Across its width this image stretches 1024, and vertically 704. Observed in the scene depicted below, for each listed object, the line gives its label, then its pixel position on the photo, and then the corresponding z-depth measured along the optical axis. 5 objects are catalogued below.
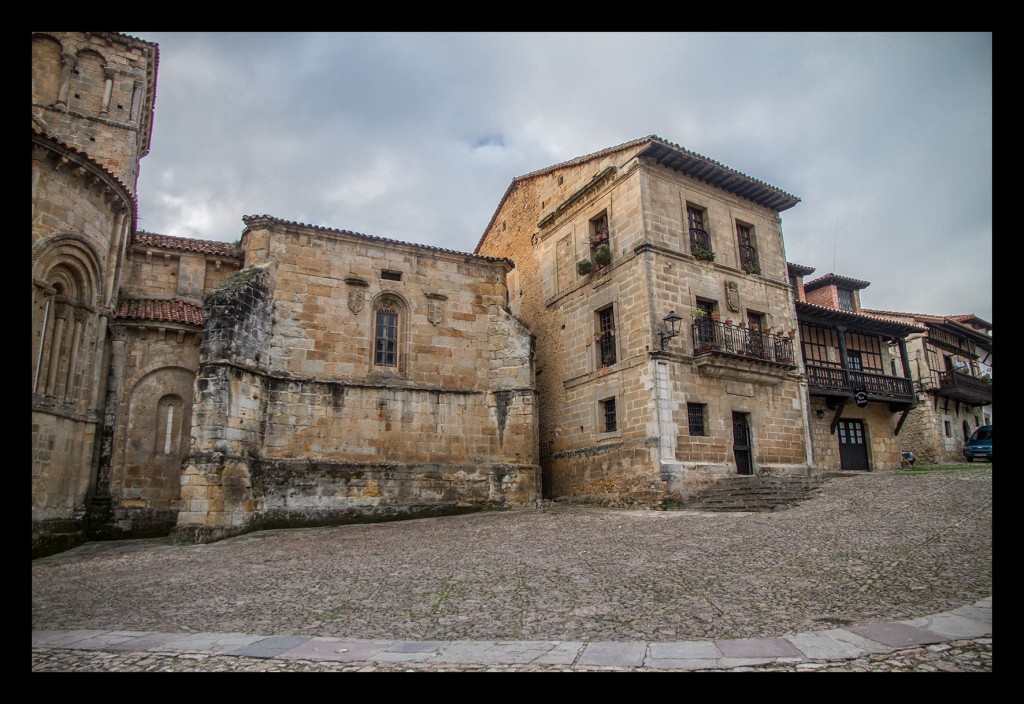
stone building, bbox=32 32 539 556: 12.78
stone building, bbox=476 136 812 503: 16.28
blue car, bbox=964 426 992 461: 24.81
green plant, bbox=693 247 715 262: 18.03
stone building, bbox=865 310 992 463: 27.03
